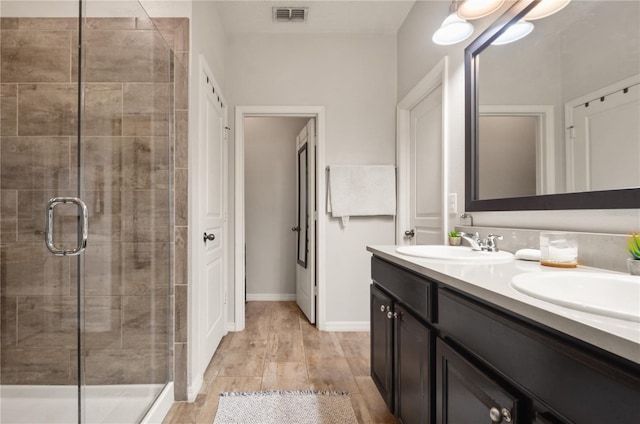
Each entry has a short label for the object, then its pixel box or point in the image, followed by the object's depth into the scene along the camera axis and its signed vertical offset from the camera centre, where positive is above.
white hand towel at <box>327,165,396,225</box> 2.71 +0.18
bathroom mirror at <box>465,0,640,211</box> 0.95 +0.39
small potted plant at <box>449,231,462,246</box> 1.70 -0.13
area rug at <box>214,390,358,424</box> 1.55 -1.02
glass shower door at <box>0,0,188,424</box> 1.54 +0.05
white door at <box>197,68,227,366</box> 1.97 -0.02
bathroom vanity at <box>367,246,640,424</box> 0.46 -0.29
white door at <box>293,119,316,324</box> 2.90 -0.08
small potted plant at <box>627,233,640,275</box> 0.82 -0.11
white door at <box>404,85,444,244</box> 2.12 +0.31
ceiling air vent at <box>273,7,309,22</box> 2.46 +1.61
